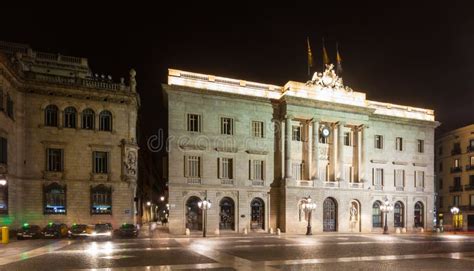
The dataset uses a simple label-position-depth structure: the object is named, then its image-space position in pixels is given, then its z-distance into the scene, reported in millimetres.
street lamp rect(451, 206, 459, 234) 65312
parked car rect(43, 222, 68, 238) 34781
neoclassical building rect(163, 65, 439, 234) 43625
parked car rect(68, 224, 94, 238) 34788
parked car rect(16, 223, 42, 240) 33438
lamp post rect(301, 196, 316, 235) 42844
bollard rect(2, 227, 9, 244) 29625
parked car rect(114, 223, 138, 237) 36750
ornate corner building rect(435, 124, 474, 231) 64562
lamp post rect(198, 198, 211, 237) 39603
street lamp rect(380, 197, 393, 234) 48006
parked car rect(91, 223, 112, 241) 34156
